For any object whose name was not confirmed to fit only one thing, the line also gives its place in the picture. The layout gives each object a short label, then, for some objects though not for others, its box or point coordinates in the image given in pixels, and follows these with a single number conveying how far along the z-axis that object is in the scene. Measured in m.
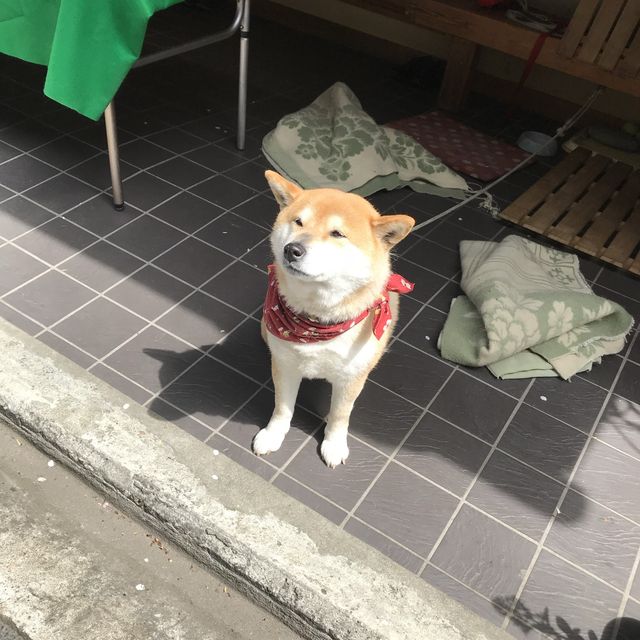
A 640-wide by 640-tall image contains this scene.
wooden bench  3.46
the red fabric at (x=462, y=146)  3.84
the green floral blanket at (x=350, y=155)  3.43
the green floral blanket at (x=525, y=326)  2.49
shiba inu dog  1.50
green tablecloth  2.39
